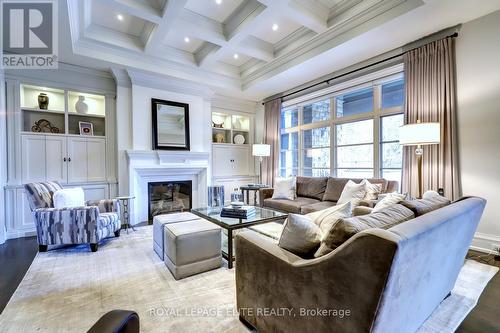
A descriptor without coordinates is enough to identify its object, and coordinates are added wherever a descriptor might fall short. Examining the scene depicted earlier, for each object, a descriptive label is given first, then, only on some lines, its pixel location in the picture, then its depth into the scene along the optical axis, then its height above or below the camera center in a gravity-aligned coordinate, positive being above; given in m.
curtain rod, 3.38 +1.59
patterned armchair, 2.83 -0.68
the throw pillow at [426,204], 1.43 -0.27
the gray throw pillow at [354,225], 1.08 -0.30
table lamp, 5.24 +0.34
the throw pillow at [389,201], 1.73 -0.29
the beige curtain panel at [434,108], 2.92 +0.73
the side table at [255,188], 4.87 -0.49
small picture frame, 4.12 +0.70
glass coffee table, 2.47 -0.63
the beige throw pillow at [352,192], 3.33 -0.41
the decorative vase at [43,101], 3.82 +1.09
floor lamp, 2.68 +0.34
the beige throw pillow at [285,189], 4.37 -0.46
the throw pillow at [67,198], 2.96 -0.41
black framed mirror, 4.46 +0.82
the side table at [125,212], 4.12 -0.82
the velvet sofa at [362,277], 0.88 -0.54
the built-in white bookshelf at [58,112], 3.80 +0.93
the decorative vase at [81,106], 4.09 +1.08
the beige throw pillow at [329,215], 1.39 -0.32
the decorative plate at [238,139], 6.05 +0.68
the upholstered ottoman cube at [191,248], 2.24 -0.83
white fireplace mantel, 4.23 -0.10
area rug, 1.61 -1.08
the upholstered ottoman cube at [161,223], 2.71 -0.67
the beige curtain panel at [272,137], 5.50 +0.66
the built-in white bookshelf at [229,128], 5.79 +0.94
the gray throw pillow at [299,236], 1.30 -0.41
